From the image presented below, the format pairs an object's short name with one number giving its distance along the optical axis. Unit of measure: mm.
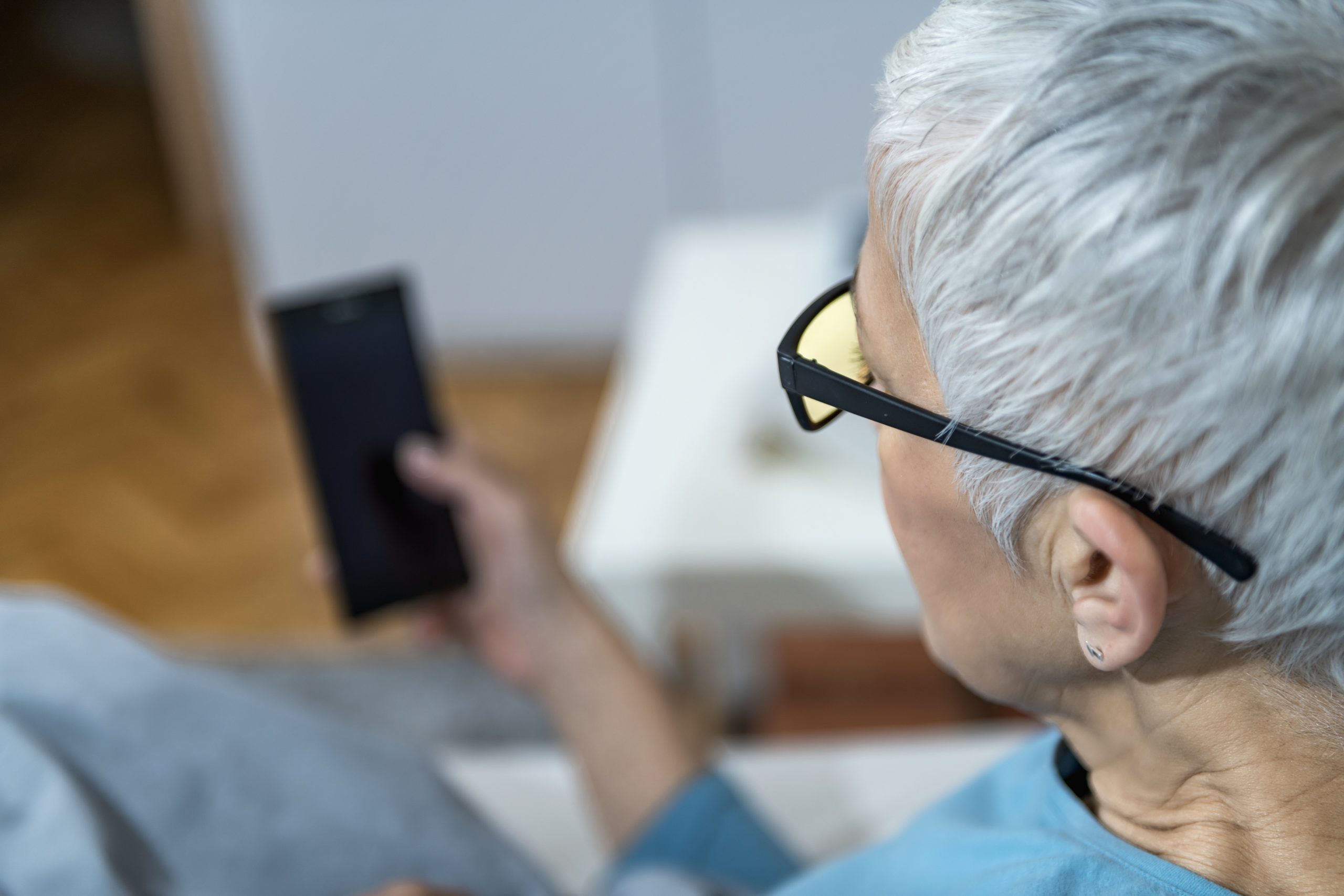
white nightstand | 1724
